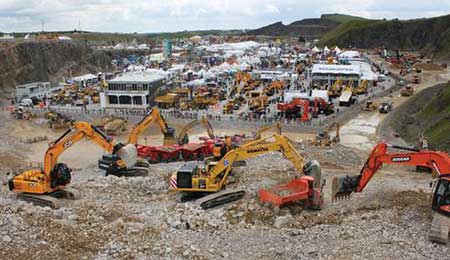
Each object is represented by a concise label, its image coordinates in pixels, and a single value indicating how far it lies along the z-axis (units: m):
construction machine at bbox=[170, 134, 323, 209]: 18.75
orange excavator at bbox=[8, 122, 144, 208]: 19.23
